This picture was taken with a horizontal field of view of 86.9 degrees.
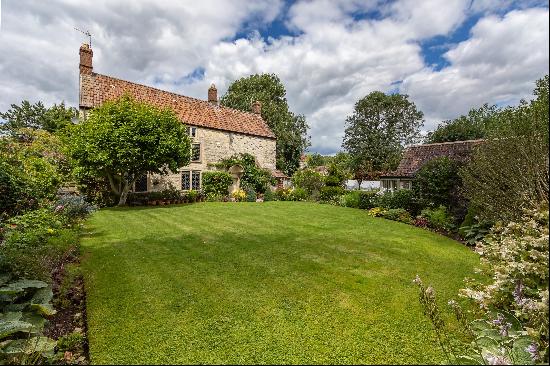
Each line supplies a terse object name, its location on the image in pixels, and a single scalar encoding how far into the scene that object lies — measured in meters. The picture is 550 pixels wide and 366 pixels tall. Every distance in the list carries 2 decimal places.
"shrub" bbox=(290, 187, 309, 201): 26.52
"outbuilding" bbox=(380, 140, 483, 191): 23.11
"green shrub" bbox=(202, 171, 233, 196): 25.27
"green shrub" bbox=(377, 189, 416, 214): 16.19
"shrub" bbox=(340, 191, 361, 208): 20.69
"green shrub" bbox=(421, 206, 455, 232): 12.15
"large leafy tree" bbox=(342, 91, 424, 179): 44.50
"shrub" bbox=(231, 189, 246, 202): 24.67
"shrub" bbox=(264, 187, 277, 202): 25.26
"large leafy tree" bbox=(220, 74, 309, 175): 40.81
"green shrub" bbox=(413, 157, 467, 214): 12.98
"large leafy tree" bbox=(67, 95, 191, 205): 16.19
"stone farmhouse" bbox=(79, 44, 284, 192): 22.00
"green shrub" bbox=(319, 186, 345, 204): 24.92
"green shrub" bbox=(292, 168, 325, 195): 26.95
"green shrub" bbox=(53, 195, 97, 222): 11.69
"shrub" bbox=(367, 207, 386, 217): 16.39
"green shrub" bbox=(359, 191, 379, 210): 19.45
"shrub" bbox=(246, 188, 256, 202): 24.67
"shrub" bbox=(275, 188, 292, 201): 26.45
